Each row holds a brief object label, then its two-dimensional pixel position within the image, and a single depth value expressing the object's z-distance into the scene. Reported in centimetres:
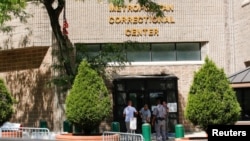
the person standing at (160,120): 2126
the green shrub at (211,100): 1593
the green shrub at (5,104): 2078
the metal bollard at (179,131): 1958
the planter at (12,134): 1936
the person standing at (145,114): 2351
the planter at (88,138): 1731
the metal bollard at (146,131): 1931
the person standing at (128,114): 2225
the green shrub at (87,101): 1759
